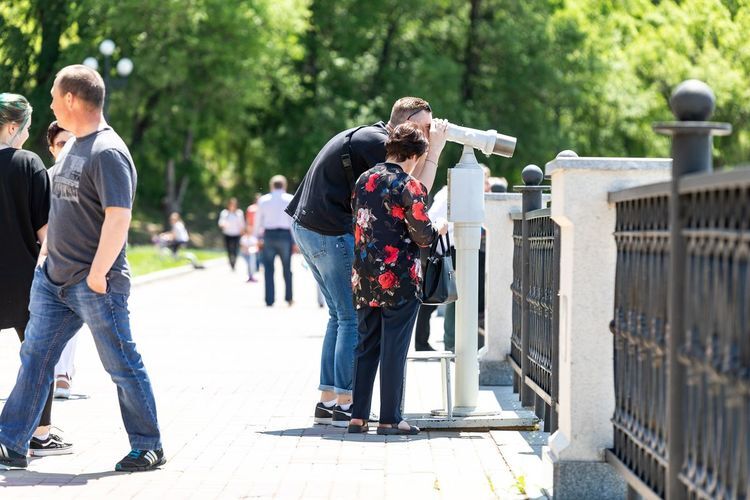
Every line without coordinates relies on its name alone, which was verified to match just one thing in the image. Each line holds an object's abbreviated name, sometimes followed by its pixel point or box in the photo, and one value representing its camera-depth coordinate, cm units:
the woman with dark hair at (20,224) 1110
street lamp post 4506
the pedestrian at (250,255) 4436
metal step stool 1262
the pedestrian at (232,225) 5318
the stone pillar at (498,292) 1625
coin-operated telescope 1256
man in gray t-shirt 992
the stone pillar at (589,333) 875
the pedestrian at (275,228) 3097
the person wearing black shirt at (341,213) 1242
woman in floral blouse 1161
